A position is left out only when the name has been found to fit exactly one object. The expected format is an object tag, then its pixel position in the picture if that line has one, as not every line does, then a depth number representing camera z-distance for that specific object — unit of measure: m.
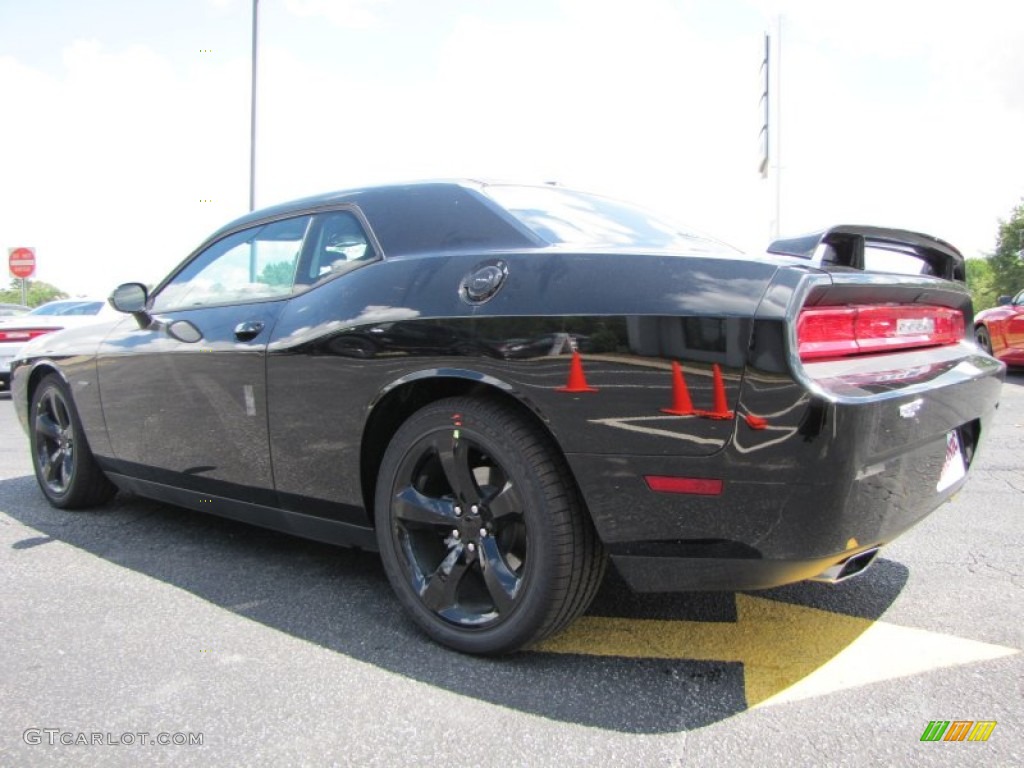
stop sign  22.03
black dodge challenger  1.88
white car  10.52
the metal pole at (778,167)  11.50
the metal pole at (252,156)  17.16
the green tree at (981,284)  52.02
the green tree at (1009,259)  48.59
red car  10.31
